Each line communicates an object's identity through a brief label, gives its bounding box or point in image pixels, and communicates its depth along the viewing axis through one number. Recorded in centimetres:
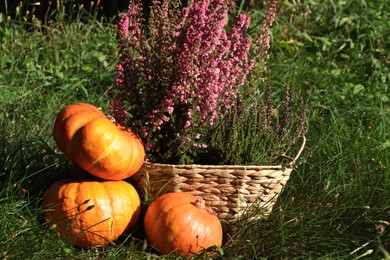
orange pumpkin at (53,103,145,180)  481
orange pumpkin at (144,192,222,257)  477
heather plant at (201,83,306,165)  516
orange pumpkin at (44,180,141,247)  481
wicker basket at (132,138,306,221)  496
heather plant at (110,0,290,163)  504
